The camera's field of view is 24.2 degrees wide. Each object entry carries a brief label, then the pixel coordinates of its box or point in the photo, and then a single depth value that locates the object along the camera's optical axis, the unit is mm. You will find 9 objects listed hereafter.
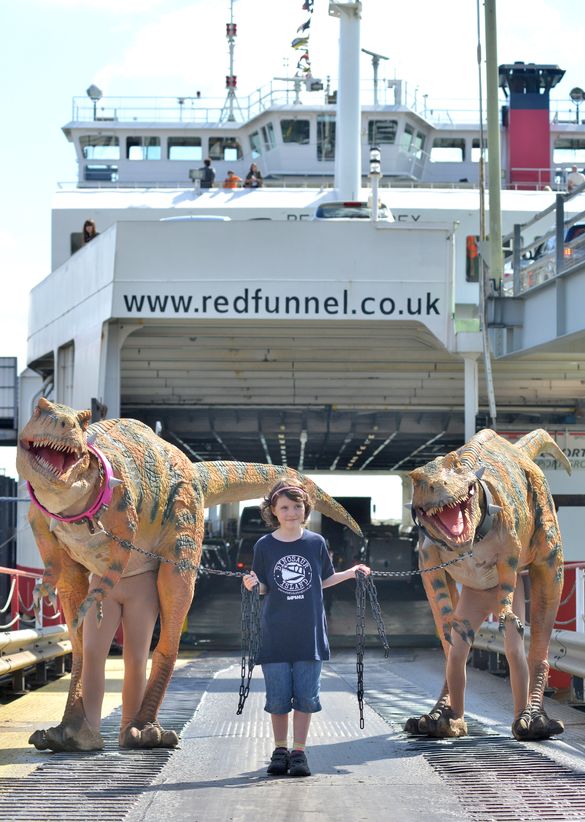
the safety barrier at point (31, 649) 11648
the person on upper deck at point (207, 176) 31984
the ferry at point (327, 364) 7457
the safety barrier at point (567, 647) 10641
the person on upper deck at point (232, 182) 31562
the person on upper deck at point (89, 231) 24208
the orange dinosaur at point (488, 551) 7734
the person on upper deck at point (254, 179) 32175
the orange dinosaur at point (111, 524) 7387
